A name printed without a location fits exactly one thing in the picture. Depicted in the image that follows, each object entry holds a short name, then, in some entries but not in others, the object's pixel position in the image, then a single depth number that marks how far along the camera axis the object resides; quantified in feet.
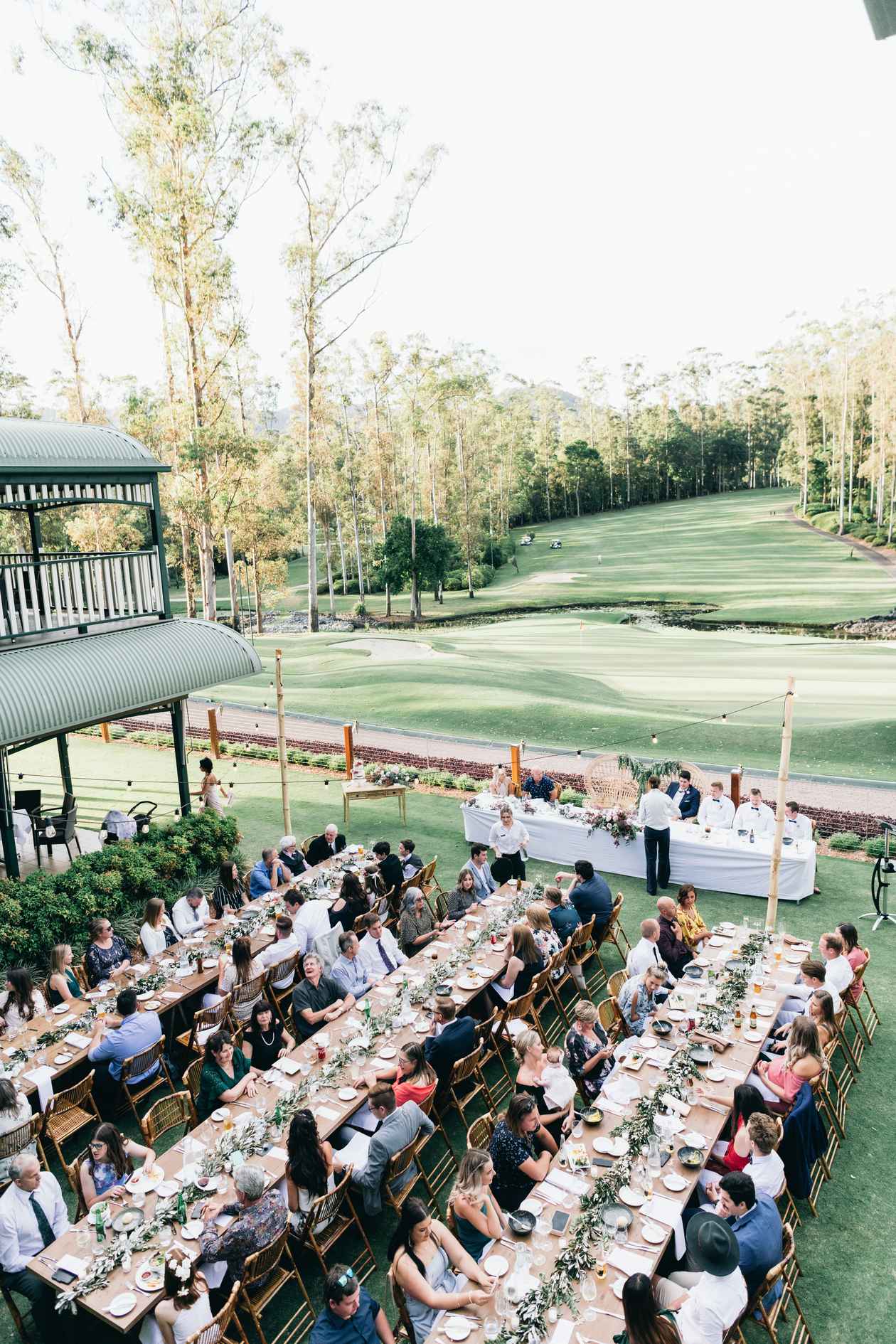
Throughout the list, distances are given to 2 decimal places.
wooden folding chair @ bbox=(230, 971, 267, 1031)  29.71
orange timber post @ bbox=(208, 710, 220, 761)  69.19
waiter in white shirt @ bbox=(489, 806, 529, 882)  42.19
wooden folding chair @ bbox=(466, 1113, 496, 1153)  22.39
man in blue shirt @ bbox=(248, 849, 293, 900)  39.37
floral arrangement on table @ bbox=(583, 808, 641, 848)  44.57
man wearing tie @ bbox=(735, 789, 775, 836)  44.06
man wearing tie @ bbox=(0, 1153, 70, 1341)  19.45
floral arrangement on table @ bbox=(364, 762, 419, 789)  57.72
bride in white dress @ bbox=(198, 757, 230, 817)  52.31
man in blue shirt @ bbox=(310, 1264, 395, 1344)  16.35
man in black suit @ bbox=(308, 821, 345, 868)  42.42
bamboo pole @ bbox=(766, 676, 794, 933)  34.06
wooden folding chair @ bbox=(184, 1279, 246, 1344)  17.26
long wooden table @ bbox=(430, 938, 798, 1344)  16.61
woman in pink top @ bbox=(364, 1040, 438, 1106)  23.90
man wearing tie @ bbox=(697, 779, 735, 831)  45.83
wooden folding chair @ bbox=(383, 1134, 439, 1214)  21.85
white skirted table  41.47
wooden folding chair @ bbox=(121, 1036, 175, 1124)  27.07
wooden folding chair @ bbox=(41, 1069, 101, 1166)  25.13
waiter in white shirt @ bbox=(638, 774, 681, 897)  42.04
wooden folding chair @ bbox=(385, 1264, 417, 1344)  17.70
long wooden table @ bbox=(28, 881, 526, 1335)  17.82
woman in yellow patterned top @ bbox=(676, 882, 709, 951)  33.32
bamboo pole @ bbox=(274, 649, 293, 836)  45.29
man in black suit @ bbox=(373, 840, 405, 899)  39.34
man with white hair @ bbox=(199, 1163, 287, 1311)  18.70
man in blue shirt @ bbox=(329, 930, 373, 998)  30.73
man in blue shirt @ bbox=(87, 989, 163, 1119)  26.84
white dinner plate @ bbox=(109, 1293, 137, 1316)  17.40
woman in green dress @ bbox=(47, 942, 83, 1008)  30.01
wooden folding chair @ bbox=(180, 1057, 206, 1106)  26.55
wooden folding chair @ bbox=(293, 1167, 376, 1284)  20.18
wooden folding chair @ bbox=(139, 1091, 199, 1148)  23.88
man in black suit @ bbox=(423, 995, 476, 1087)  25.88
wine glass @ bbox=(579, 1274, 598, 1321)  16.85
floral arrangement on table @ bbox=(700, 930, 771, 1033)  26.45
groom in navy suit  47.29
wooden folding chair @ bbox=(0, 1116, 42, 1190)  22.70
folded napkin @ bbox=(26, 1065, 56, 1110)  25.58
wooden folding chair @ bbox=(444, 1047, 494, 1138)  25.30
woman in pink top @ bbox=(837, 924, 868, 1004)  29.17
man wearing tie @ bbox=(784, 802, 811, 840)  42.83
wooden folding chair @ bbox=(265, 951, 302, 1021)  32.27
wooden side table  55.16
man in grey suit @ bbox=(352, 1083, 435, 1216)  21.77
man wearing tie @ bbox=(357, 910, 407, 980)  31.94
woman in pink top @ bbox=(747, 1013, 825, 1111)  23.77
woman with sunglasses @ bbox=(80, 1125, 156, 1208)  21.01
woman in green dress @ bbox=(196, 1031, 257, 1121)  24.23
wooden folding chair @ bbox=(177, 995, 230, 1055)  28.84
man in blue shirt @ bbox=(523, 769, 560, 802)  50.85
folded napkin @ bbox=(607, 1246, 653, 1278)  17.70
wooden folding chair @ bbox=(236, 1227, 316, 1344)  18.75
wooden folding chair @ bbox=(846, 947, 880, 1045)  29.30
